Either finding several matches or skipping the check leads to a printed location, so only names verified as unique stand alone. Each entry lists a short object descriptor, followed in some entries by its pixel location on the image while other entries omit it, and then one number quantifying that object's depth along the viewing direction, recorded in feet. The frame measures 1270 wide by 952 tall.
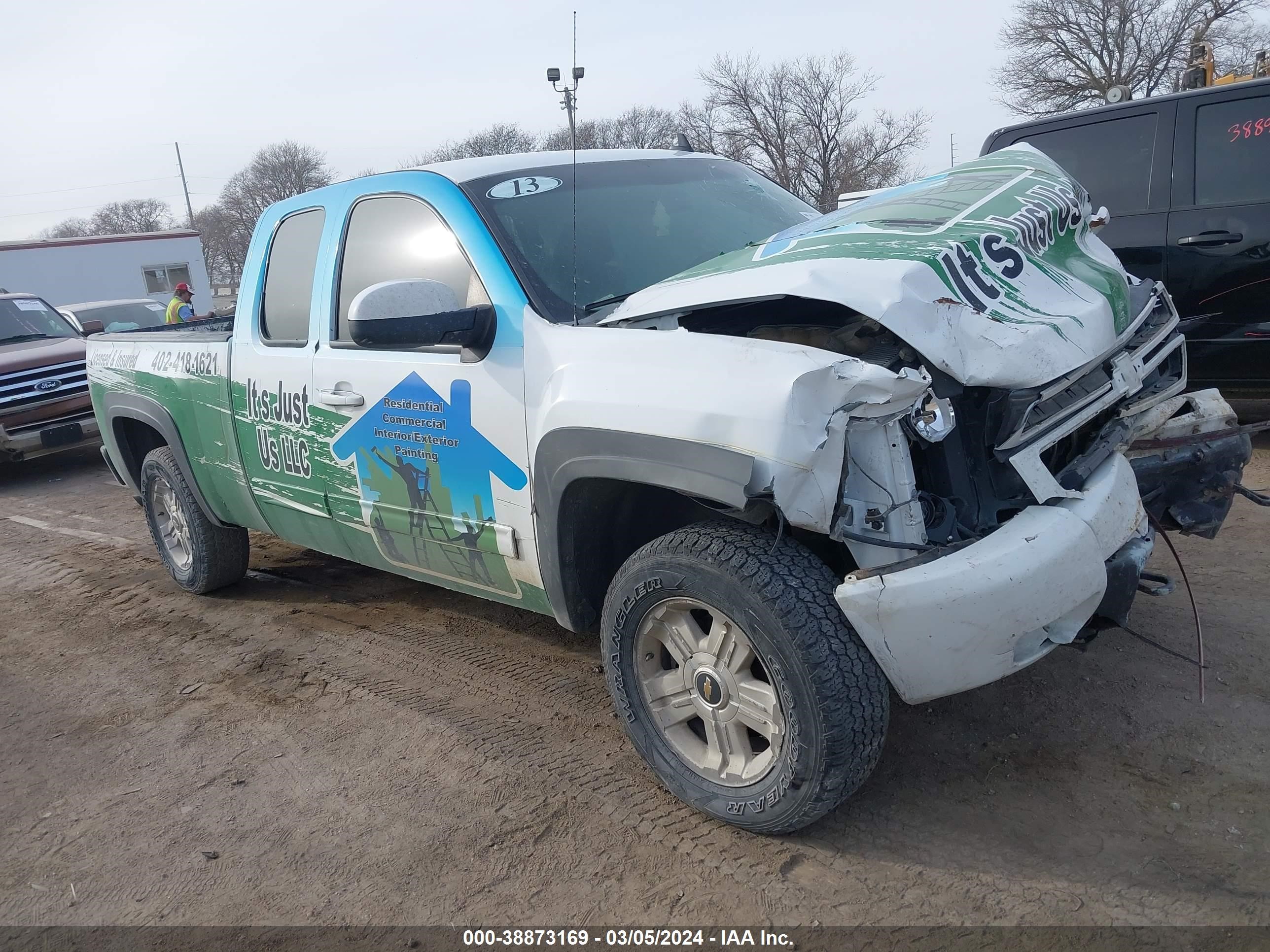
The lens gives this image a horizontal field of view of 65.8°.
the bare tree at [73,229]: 245.04
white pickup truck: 7.61
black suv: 17.48
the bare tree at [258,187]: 163.12
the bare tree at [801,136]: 114.73
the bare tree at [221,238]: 180.14
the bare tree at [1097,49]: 118.42
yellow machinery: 21.79
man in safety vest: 43.01
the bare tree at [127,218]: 246.47
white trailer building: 78.02
